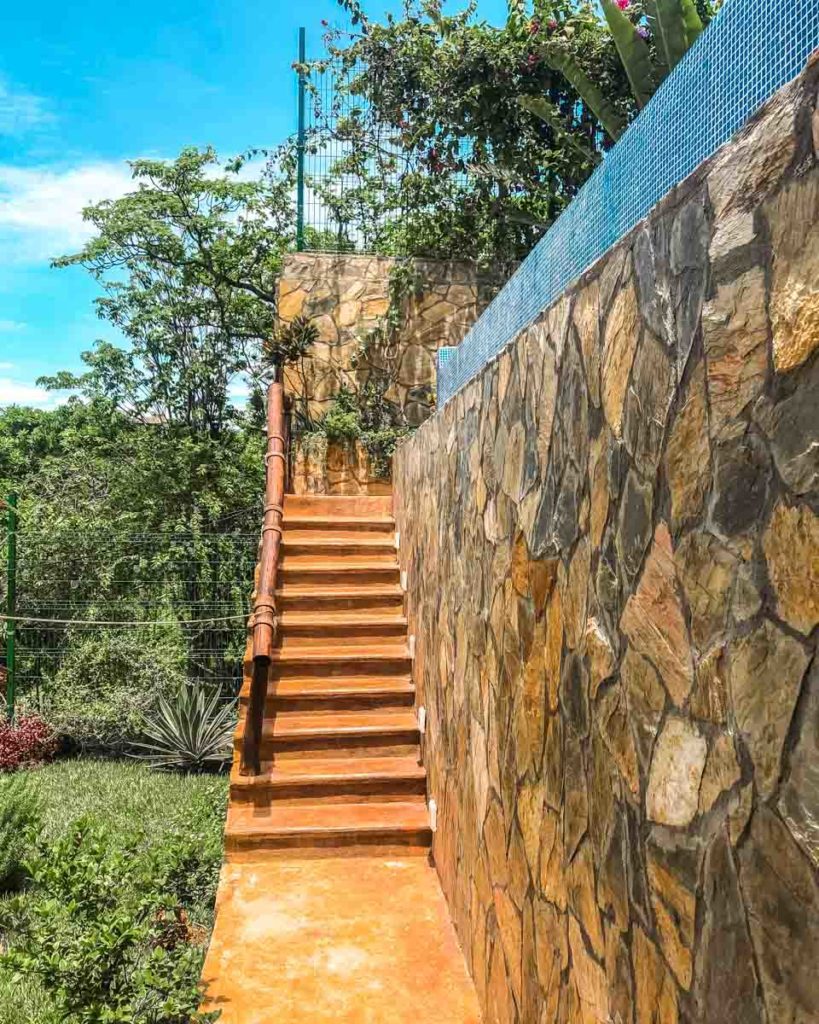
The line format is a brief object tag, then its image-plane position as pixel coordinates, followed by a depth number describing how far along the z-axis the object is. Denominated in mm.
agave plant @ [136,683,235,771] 7586
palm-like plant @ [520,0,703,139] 5246
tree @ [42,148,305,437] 10375
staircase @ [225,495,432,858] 4668
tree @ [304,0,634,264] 8797
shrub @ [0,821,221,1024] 2791
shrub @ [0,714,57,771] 7602
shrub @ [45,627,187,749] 8148
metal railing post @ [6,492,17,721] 8312
